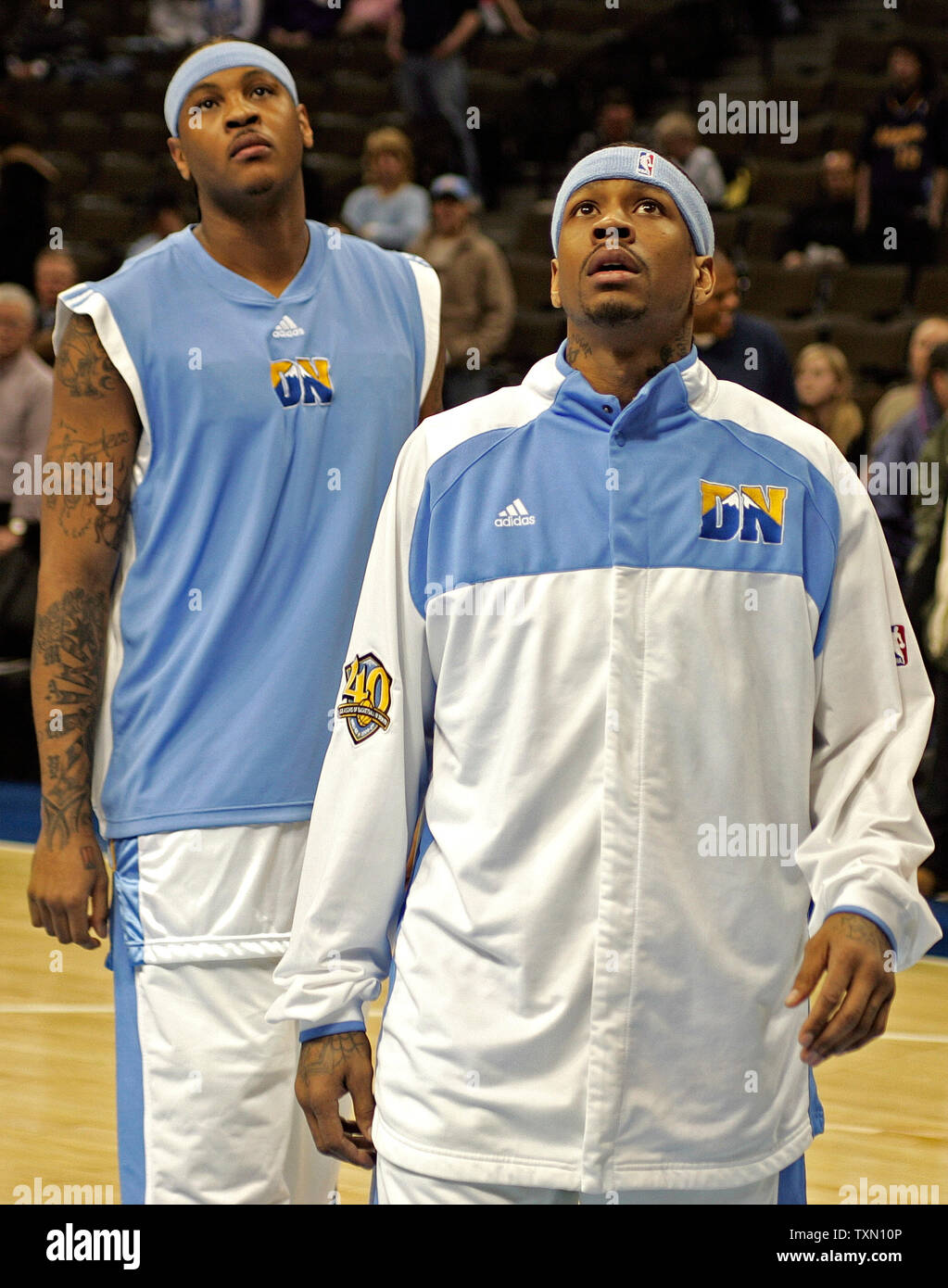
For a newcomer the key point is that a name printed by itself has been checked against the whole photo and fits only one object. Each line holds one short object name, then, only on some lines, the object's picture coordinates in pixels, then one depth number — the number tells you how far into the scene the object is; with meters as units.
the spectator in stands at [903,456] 5.92
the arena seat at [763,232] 9.13
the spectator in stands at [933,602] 5.48
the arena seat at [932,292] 8.16
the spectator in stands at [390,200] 8.13
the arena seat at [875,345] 7.89
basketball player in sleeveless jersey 2.43
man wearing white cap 7.39
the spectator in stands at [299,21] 11.54
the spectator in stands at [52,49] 11.98
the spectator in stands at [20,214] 8.62
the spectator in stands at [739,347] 5.14
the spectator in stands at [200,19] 10.88
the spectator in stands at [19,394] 6.58
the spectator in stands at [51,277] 7.96
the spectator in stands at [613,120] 9.29
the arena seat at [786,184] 9.50
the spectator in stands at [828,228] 8.57
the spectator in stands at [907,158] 7.97
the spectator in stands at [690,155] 7.96
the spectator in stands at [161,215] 8.43
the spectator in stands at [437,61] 9.35
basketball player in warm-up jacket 1.87
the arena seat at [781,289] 8.60
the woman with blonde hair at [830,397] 6.47
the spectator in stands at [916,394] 5.95
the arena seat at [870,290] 8.44
